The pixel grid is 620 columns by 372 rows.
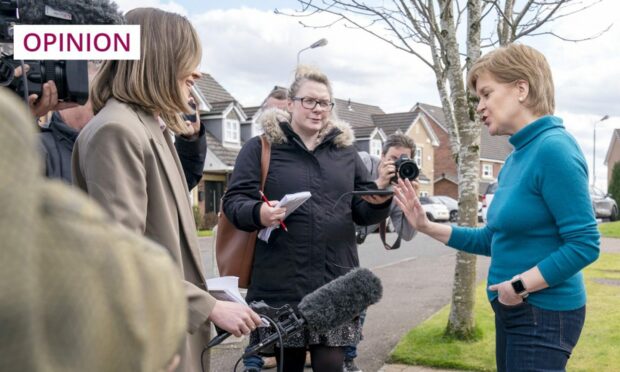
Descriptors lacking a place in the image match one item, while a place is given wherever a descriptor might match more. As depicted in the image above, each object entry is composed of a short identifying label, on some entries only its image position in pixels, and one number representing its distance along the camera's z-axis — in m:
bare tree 5.53
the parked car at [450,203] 39.44
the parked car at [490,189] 20.35
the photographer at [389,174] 3.64
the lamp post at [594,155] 44.44
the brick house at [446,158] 54.53
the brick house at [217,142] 33.69
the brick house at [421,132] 52.22
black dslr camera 3.48
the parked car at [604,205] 31.89
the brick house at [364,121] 45.25
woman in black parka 3.48
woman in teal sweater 2.41
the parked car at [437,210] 36.19
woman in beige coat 1.88
